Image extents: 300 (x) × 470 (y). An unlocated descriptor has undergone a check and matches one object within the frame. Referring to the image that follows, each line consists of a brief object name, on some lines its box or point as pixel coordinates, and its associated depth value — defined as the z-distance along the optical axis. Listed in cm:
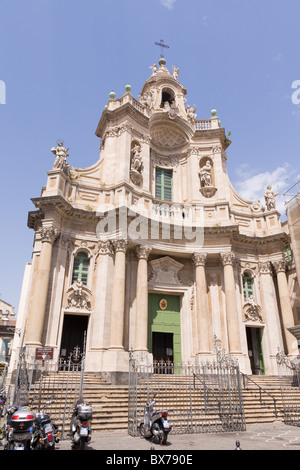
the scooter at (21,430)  639
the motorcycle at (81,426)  768
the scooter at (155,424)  855
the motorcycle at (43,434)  714
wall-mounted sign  1130
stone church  1800
